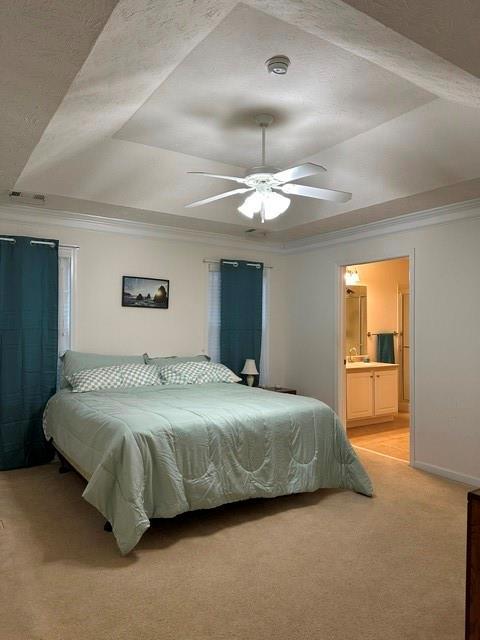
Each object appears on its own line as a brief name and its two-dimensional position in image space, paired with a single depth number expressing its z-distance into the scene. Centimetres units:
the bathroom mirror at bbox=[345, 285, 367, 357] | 689
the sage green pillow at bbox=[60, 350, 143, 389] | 427
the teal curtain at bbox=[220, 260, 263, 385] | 544
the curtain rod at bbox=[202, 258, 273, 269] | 542
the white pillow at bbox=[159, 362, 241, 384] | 456
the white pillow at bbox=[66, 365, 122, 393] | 405
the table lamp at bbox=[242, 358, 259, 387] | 537
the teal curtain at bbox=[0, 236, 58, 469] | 417
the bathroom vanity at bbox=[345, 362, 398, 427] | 583
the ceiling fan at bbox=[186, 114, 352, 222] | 291
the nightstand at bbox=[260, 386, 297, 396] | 554
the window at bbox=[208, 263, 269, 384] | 545
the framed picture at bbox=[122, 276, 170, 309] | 489
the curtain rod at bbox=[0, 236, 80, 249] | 421
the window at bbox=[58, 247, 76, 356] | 456
